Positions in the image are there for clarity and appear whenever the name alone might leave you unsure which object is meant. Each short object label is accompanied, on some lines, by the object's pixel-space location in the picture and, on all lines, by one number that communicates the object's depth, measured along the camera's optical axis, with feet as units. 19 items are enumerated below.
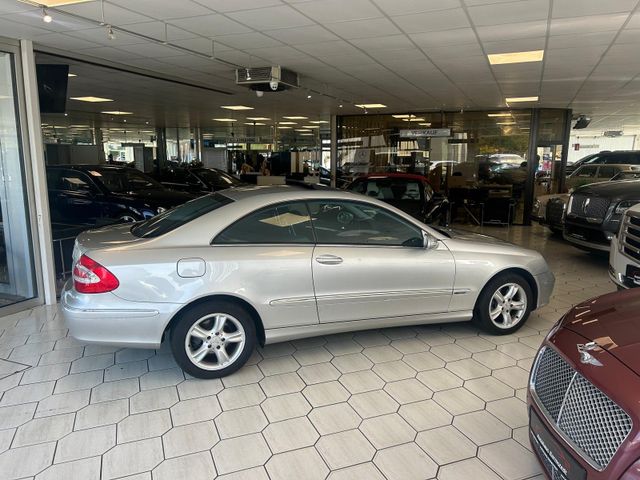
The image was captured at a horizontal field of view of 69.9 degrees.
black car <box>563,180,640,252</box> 20.45
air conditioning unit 20.25
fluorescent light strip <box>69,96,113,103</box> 35.65
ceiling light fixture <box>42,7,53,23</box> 12.37
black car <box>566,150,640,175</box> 43.65
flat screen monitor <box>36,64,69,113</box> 18.63
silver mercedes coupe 9.86
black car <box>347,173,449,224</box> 24.07
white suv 13.61
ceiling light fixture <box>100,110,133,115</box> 46.50
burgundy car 5.08
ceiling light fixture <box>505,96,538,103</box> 31.22
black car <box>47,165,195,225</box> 26.25
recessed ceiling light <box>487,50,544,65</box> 17.74
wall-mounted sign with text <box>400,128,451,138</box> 40.60
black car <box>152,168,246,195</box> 38.65
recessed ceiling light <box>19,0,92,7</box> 11.85
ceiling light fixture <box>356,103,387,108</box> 35.60
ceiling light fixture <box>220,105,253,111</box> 39.63
